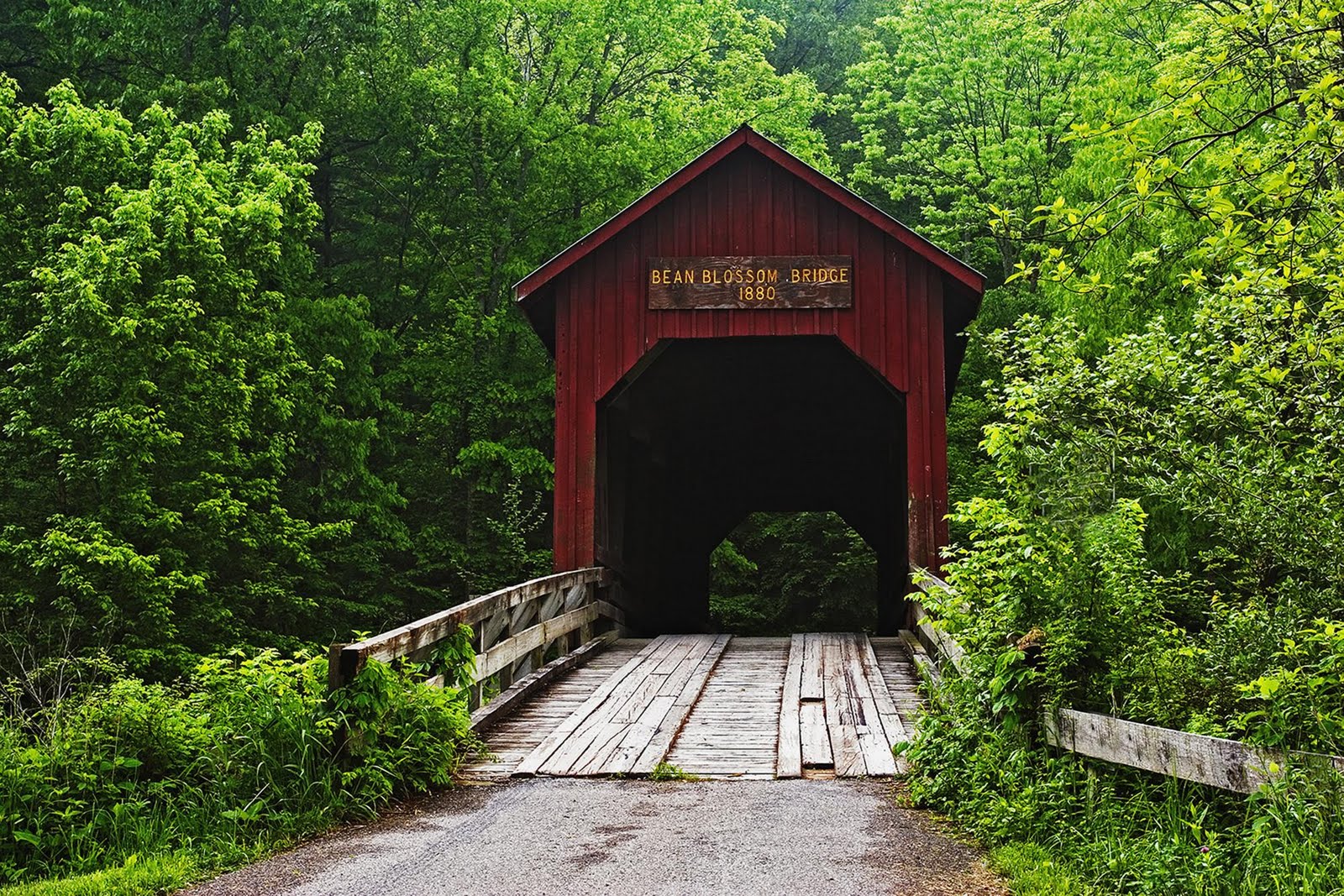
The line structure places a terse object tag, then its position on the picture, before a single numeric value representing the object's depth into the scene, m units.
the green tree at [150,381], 12.97
